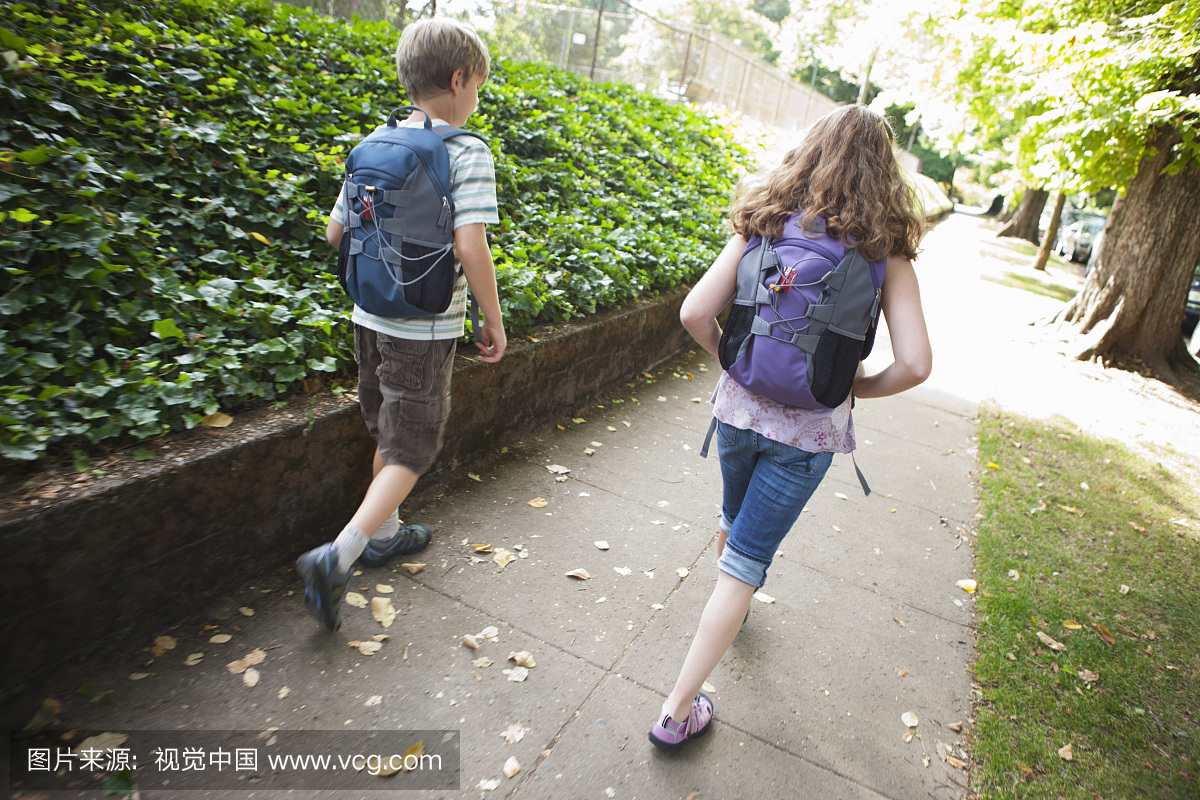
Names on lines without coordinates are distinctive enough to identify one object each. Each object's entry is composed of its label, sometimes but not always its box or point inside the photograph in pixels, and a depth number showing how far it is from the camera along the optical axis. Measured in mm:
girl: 1985
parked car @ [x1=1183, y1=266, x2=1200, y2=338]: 12305
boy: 2330
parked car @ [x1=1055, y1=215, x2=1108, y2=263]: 24256
